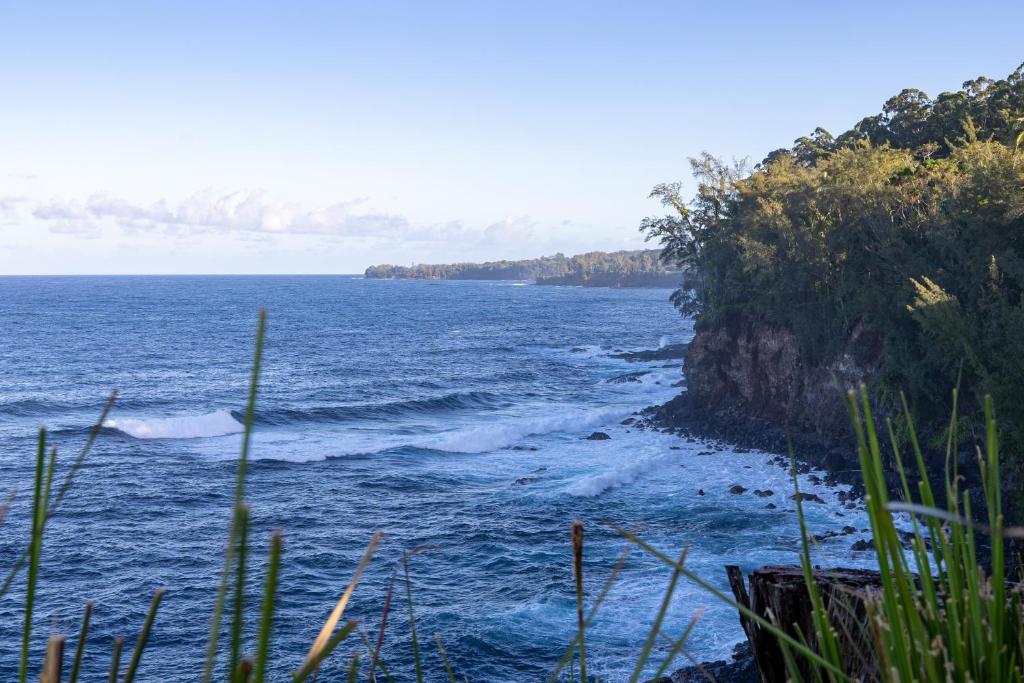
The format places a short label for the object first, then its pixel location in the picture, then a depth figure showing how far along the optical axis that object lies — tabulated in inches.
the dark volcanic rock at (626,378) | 2448.3
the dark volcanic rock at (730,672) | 717.9
